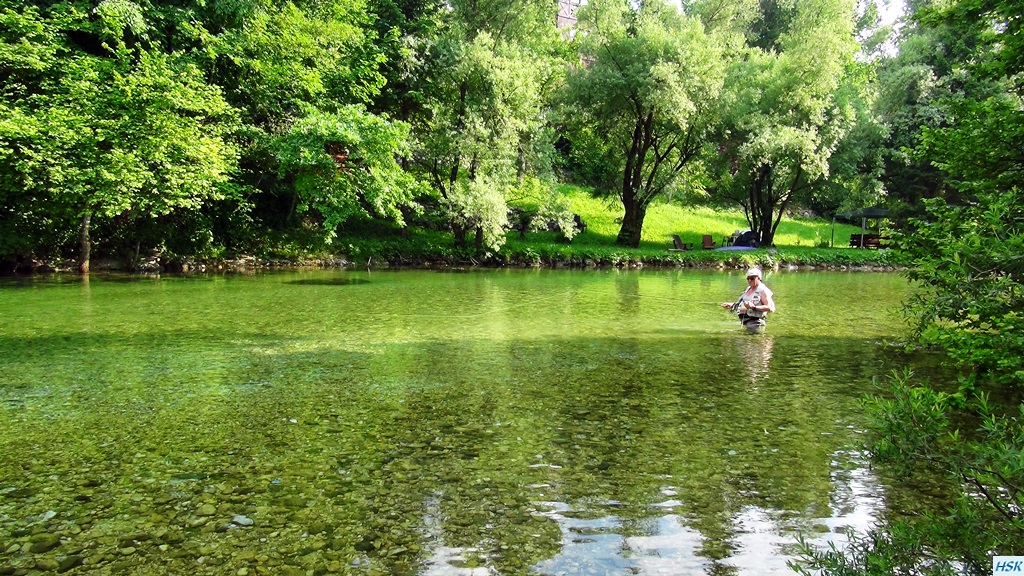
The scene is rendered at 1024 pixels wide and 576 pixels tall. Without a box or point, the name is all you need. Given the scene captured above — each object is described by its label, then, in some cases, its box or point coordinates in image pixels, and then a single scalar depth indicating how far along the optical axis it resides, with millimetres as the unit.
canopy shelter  43181
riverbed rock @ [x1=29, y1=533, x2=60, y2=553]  4129
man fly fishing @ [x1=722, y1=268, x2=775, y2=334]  13383
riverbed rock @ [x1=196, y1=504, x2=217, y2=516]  4684
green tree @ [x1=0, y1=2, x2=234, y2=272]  22141
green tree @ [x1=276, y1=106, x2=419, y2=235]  26406
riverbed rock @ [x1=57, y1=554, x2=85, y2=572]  3938
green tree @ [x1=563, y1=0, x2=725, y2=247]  35938
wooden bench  45281
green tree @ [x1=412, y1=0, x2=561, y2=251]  31750
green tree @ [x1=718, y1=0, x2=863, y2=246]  37688
